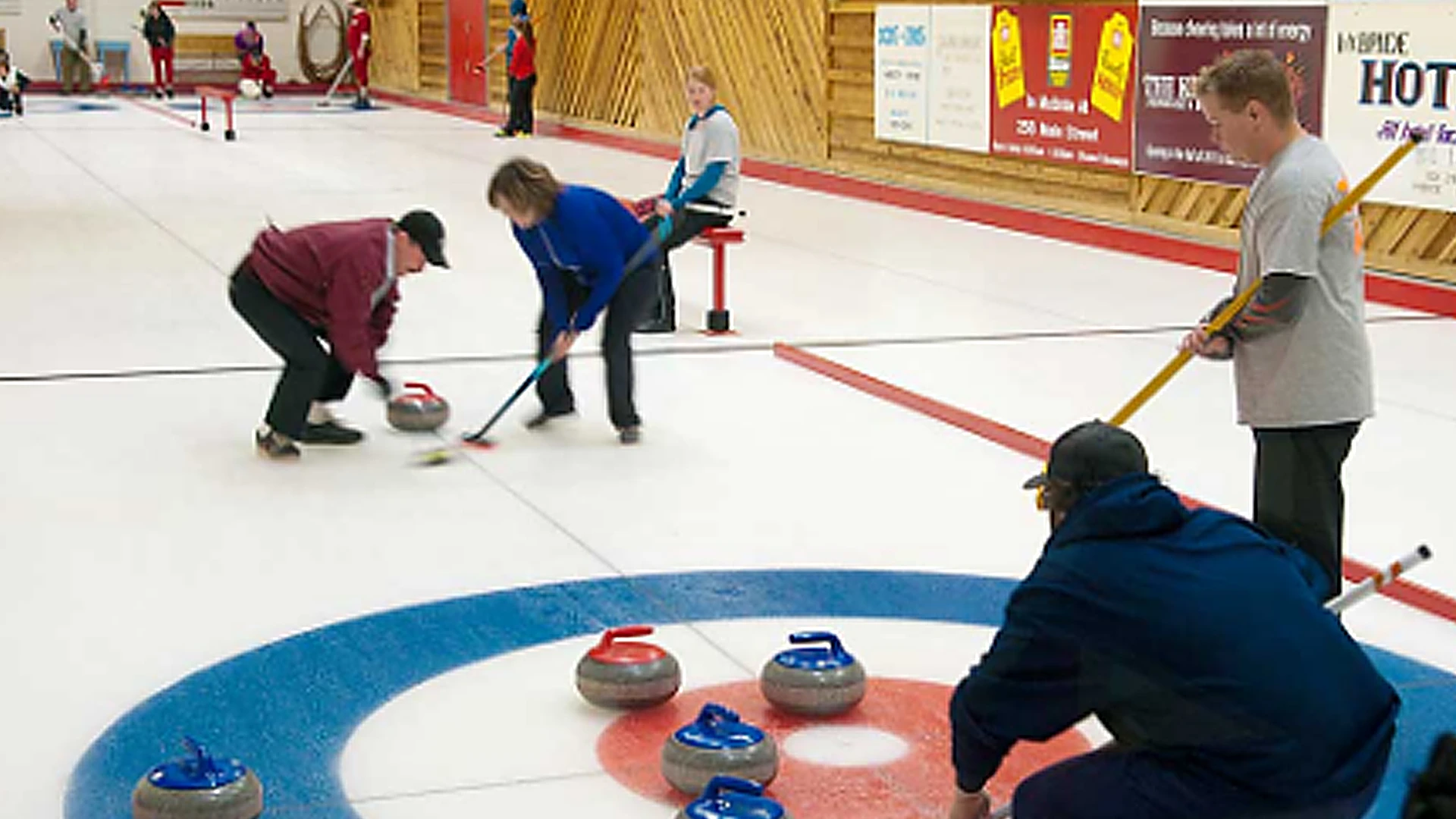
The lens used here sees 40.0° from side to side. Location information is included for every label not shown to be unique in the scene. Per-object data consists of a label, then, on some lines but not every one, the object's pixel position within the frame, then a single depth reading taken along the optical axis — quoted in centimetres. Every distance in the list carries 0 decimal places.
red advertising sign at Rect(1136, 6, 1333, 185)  1245
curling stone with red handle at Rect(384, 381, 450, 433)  824
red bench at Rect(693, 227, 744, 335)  1062
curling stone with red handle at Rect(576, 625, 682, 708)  492
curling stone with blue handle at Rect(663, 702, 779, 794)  432
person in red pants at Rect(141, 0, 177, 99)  3253
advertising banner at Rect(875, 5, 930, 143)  1700
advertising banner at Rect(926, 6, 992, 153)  1616
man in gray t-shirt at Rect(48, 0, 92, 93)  3322
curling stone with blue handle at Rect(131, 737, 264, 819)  409
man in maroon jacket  743
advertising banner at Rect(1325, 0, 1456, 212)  1130
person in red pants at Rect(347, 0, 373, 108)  3212
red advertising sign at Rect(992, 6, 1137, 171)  1442
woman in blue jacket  744
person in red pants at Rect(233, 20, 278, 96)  3412
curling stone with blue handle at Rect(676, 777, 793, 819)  381
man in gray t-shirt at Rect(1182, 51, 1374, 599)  473
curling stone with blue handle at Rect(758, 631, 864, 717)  488
